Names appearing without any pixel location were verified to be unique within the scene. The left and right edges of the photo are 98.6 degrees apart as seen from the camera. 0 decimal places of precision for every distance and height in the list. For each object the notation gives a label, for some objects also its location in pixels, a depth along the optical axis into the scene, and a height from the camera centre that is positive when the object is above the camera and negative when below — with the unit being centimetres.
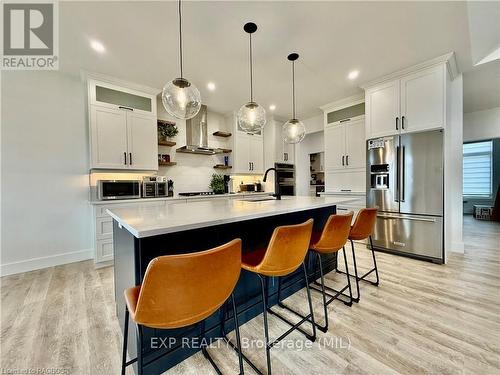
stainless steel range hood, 429 +103
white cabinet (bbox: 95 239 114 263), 299 -91
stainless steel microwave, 308 -5
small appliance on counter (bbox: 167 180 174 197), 387 -5
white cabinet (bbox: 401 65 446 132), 291 +117
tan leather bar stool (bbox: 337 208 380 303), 214 -42
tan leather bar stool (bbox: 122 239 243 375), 86 -44
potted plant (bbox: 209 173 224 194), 476 +2
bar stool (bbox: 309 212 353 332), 171 -43
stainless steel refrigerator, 295 -14
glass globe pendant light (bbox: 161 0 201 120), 186 +77
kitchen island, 123 -38
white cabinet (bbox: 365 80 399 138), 331 +118
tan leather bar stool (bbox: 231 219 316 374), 128 -44
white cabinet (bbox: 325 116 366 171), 404 +75
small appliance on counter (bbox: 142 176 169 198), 347 -2
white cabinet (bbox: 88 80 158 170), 316 +91
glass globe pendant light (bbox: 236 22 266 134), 238 +77
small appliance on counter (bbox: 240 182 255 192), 520 -6
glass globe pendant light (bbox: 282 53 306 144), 283 +72
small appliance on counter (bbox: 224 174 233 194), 486 +2
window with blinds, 631 +39
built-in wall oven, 539 +18
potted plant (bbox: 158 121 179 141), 404 +104
